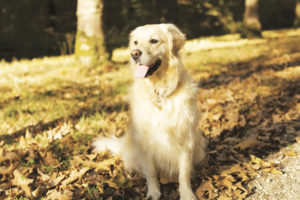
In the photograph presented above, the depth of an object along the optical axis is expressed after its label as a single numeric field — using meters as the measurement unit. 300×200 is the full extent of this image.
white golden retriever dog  2.64
